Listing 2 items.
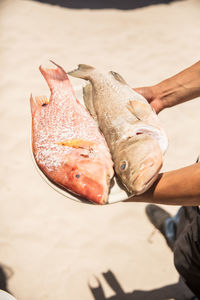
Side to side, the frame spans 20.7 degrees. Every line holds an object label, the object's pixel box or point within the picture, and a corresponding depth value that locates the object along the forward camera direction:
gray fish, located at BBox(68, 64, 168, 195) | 1.11
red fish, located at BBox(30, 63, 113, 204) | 1.12
